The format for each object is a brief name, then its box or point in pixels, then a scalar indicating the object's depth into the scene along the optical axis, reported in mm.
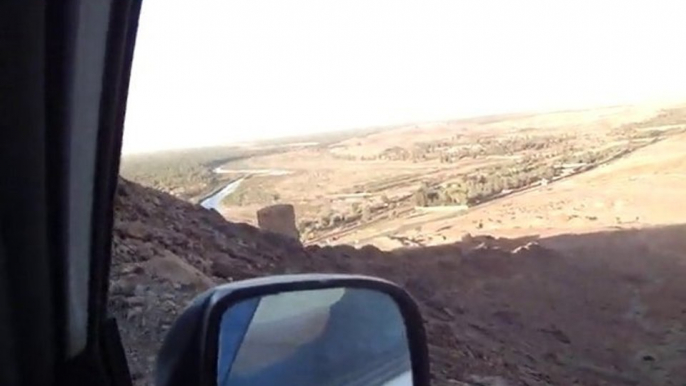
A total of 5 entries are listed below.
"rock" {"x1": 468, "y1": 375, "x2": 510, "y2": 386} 6738
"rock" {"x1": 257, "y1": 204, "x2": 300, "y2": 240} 9738
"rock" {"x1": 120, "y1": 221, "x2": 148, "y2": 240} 7066
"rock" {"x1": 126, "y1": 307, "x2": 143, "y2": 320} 5680
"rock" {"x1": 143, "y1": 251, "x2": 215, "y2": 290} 6374
